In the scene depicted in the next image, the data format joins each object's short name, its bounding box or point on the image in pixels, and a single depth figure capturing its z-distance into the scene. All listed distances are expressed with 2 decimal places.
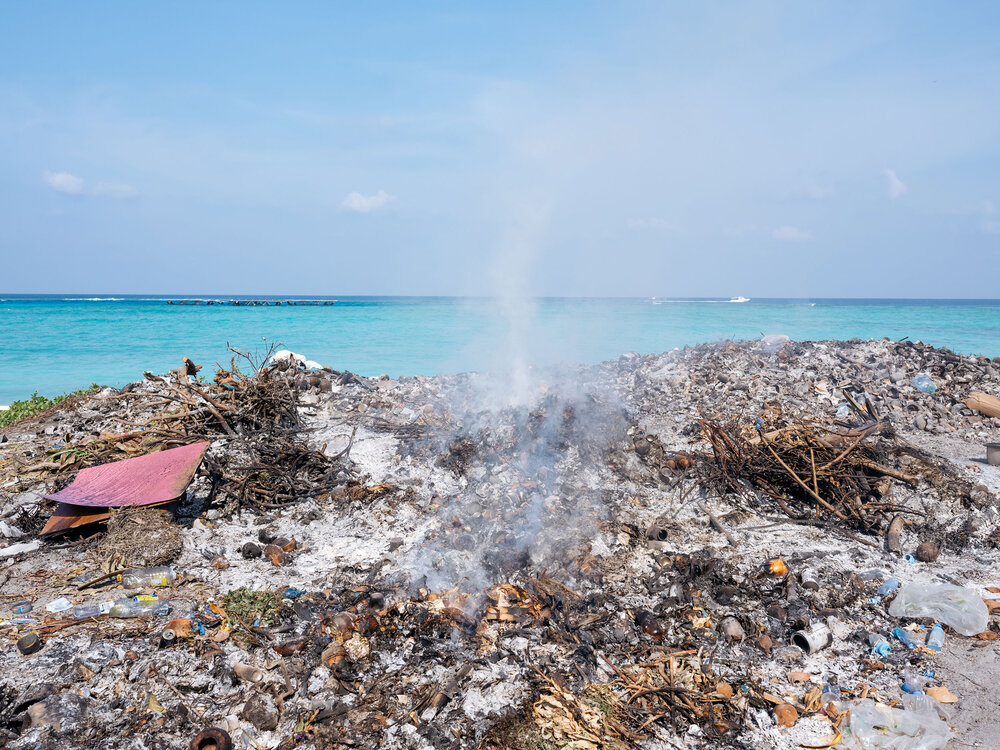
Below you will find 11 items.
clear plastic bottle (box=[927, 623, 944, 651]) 3.30
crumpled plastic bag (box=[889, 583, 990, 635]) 3.41
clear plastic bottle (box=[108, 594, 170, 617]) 3.37
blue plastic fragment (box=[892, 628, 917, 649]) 3.34
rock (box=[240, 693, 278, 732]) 2.69
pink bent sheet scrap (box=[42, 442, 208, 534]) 4.35
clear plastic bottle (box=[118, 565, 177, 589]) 3.75
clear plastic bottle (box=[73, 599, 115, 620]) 3.34
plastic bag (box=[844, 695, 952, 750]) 2.65
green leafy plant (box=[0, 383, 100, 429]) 7.59
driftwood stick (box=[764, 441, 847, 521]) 4.76
